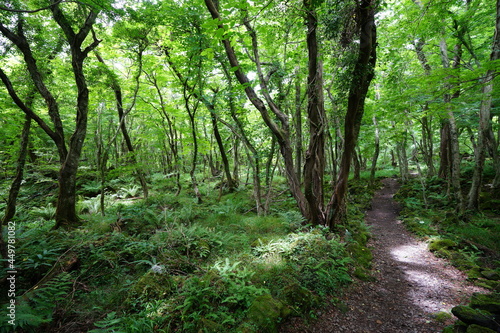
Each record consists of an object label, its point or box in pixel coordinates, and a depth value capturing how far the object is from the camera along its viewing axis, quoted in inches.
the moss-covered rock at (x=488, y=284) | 168.8
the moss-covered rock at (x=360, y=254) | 209.1
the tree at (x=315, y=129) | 205.0
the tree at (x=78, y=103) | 223.6
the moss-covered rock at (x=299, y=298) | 137.3
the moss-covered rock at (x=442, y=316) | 133.6
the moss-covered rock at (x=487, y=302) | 124.4
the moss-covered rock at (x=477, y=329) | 110.5
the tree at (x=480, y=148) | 277.3
